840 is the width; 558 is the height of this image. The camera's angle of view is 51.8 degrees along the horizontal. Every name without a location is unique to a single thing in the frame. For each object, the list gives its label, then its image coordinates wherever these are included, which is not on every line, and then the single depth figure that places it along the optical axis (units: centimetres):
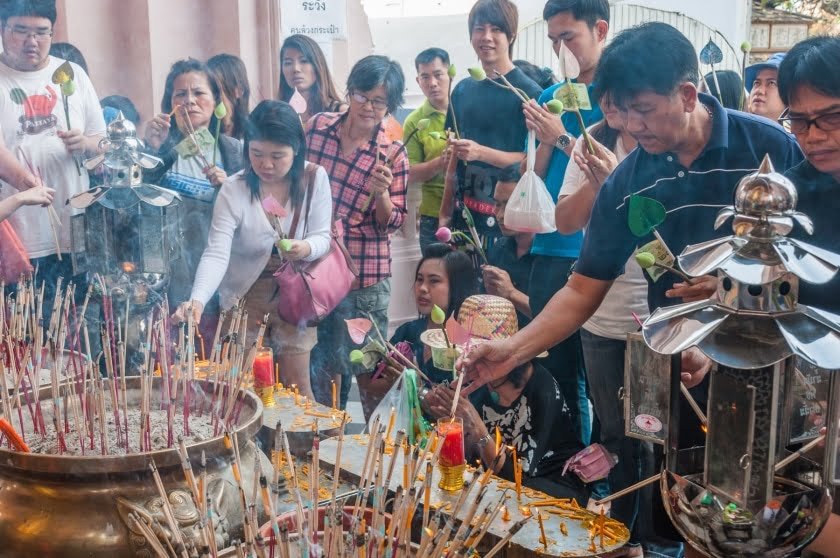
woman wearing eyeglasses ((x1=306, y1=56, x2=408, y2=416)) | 326
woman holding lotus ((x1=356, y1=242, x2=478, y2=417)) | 290
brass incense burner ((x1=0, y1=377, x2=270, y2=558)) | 125
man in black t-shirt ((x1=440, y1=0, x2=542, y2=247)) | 291
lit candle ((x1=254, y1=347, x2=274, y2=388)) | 237
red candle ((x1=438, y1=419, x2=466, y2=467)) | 181
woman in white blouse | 296
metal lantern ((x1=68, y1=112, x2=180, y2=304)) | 261
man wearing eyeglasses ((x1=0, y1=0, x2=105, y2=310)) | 284
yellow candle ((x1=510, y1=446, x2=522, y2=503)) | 173
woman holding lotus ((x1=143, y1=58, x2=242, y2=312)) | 314
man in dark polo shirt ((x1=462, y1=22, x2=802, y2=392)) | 184
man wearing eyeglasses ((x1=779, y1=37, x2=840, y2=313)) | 153
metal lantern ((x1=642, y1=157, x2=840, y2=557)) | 92
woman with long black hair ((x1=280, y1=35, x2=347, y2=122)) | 347
